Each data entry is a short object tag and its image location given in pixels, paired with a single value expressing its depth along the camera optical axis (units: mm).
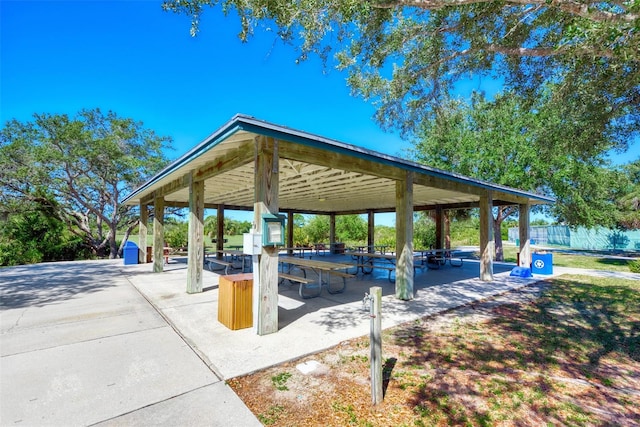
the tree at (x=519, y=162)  12547
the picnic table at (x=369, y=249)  14960
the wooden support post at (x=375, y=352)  2357
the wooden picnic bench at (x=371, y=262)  8903
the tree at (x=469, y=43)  3539
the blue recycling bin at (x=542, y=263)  9430
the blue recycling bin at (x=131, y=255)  11969
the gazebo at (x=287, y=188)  3939
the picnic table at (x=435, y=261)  11453
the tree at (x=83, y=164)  13383
